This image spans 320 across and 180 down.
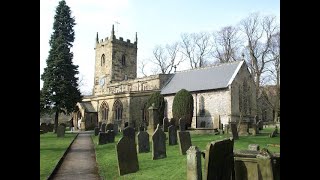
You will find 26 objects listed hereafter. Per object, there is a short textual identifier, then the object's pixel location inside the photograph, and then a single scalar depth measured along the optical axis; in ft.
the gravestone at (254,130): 54.16
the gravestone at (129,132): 38.42
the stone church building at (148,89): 84.00
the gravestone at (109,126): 59.80
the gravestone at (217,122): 70.50
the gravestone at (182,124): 54.25
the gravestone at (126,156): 23.69
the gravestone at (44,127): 87.71
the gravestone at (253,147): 20.13
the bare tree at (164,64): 152.97
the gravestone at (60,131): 64.89
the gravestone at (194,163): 16.11
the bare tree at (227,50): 127.69
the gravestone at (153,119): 49.99
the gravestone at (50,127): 93.44
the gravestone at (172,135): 39.79
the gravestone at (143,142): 34.20
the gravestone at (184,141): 31.01
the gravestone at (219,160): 13.51
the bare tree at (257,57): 105.86
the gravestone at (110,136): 48.60
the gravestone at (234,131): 44.38
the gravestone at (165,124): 61.78
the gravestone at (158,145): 29.16
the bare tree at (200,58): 141.34
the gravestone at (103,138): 46.96
